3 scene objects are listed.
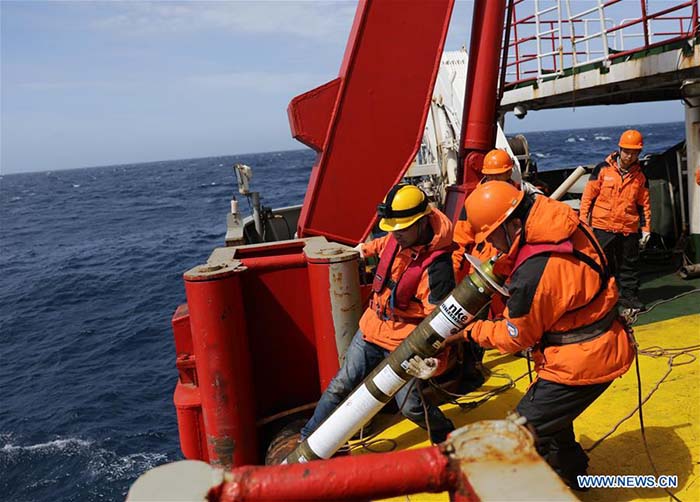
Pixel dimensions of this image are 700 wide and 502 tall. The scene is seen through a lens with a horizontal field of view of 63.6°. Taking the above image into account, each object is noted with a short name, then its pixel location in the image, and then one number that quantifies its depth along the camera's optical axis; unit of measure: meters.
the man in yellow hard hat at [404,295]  3.43
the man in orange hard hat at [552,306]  2.73
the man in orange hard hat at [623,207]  6.00
